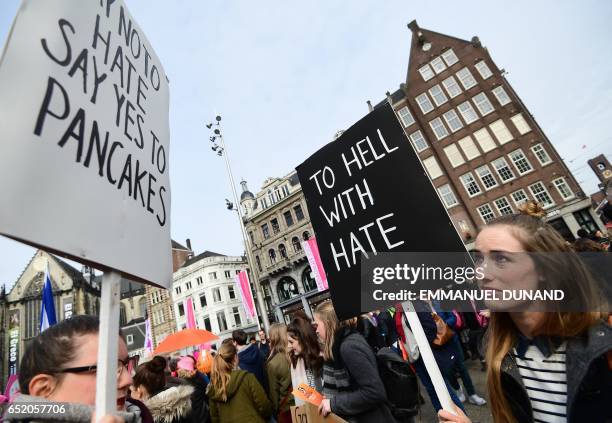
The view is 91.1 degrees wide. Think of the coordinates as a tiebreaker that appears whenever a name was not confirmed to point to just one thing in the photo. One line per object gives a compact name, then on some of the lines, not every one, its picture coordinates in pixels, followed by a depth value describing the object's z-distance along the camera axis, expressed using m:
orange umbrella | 7.25
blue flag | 8.13
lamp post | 16.88
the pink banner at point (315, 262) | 14.69
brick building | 22.61
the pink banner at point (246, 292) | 16.35
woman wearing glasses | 1.09
